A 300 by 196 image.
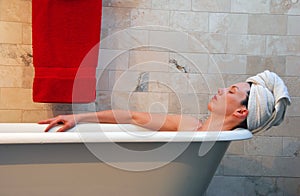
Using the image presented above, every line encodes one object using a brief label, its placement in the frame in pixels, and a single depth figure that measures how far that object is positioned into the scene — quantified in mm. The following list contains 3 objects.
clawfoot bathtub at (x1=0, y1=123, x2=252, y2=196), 1255
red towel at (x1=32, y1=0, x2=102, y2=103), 1750
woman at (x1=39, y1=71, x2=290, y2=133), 1427
